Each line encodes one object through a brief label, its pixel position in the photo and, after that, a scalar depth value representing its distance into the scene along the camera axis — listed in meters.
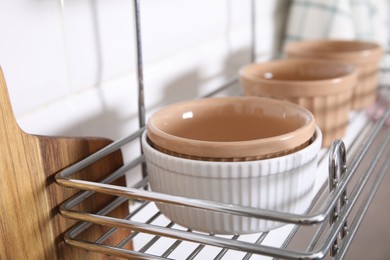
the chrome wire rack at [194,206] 0.32
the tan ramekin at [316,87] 0.52
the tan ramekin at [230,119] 0.42
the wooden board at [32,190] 0.34
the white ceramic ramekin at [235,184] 0.35
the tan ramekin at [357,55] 0.64
